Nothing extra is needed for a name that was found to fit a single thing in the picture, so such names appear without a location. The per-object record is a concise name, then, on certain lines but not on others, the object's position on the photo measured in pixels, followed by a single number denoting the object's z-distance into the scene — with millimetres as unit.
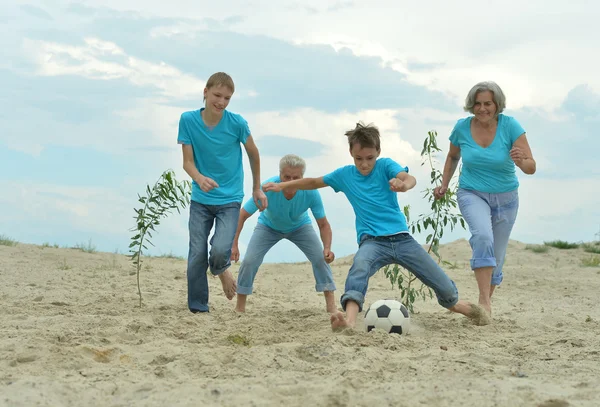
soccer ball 5555
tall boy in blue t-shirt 6469
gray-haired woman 6348
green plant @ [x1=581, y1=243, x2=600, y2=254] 14284
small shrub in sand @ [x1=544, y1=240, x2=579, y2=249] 14617
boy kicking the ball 5625
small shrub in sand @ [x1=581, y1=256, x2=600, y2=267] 12852
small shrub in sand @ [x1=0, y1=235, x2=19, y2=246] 12373
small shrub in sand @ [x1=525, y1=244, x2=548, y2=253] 14141
